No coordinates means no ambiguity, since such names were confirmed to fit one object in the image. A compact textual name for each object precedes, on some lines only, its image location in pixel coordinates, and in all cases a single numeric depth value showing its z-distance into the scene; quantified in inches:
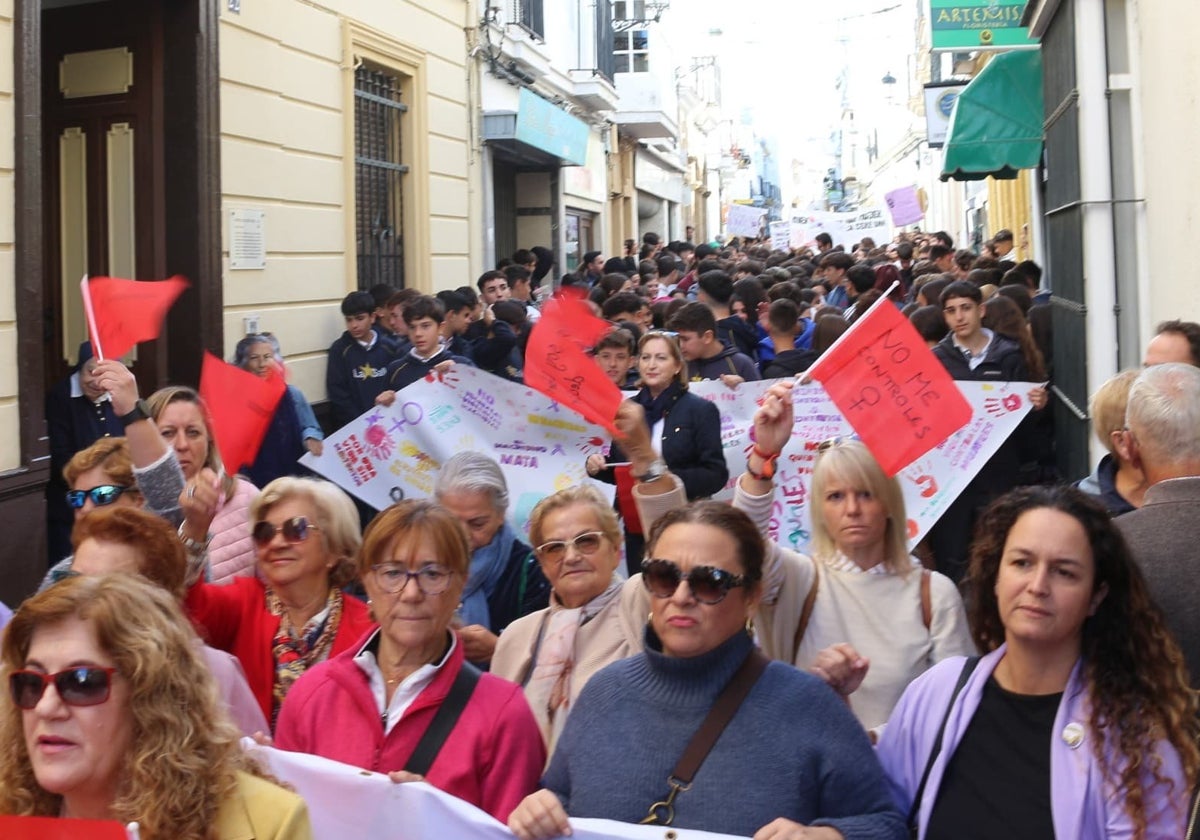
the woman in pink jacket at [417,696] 131.8
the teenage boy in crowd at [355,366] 405.4
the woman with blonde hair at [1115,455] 157.9
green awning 486.9
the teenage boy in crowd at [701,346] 313.7
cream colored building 298.8
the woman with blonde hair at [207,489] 182.9
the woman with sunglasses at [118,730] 101.4
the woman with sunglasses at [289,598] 162.2
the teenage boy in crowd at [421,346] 343.0
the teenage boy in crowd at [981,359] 288.5
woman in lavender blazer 111.2
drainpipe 283.3
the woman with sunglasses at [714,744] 112.0
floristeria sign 581.0
